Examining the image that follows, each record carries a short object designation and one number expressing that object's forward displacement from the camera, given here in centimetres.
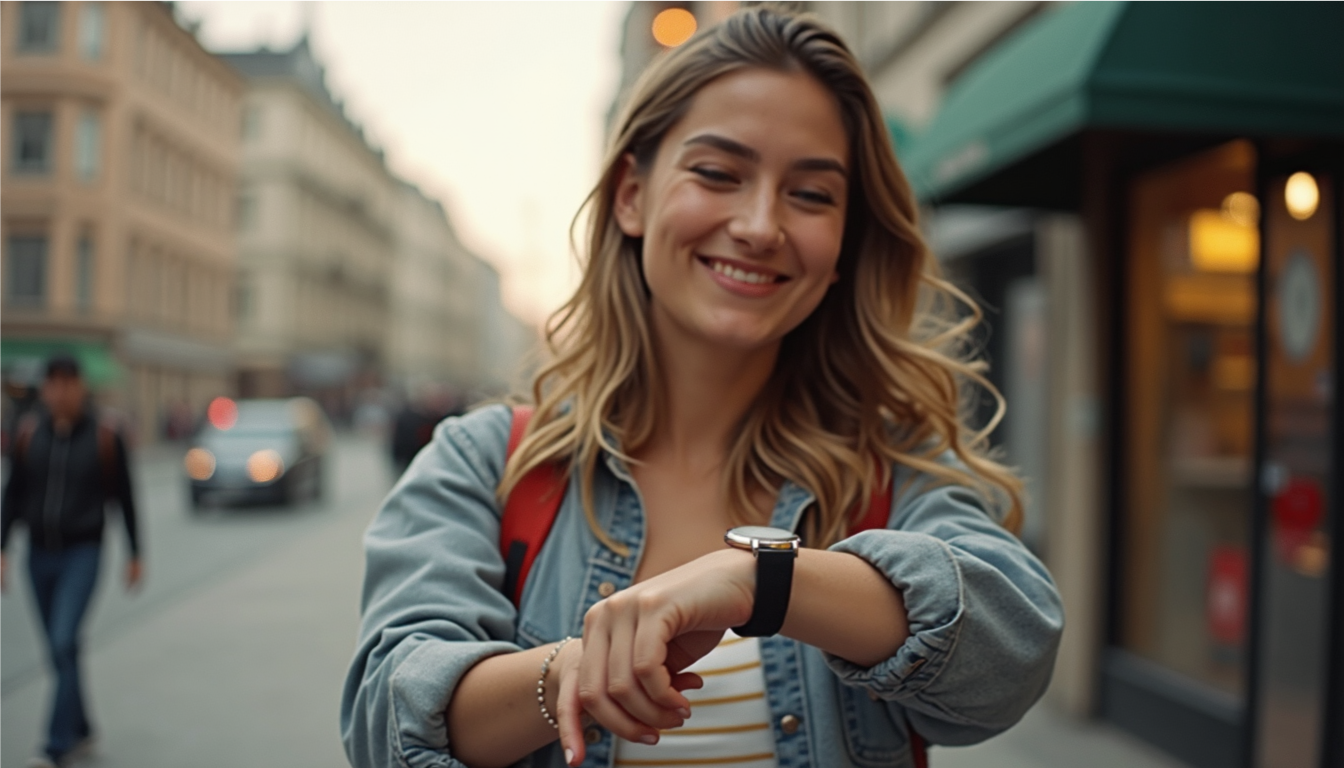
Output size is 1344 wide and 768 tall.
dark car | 1591
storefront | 409
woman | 120
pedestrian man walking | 534
